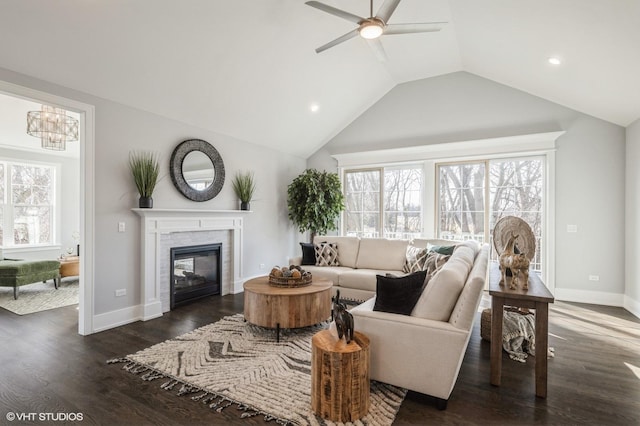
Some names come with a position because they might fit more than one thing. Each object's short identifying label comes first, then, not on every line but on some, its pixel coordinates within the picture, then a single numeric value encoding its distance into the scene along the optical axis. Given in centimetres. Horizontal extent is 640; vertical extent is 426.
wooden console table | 230
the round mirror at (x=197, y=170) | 448
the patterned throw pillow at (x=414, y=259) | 434
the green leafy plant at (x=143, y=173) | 391
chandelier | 443
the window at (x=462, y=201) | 571
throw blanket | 306
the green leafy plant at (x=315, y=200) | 616
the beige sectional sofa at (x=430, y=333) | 211
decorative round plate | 280
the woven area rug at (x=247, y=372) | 215
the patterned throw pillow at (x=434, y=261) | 378
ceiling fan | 265
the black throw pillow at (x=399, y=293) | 237
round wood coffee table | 328
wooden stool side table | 195
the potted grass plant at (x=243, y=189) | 550
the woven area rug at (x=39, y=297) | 442
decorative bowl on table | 359
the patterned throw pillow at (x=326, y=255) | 518
